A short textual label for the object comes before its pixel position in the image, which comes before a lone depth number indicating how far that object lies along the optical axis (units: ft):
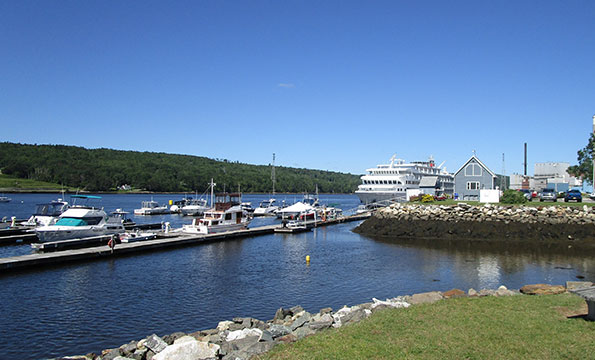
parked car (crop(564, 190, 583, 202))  156.87
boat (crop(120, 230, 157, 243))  119.44
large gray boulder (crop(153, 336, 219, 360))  33.45
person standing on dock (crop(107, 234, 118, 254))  101.90
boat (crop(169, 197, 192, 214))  280.31
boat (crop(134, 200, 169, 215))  264.07
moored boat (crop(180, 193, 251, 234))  139.84
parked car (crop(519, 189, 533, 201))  187.83
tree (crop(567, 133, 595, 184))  202.12
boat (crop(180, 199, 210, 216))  260.83
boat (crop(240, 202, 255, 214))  260.42
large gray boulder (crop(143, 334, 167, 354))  38.50
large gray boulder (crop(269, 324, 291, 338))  39.04
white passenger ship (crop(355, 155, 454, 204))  277.03
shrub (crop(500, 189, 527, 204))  151.53
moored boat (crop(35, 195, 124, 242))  113.70
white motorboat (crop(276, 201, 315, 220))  202.06
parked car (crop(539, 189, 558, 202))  166.89
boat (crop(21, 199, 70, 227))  149.25
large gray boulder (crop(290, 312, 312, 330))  42.91
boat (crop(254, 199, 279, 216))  259.19
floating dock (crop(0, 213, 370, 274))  85.35
